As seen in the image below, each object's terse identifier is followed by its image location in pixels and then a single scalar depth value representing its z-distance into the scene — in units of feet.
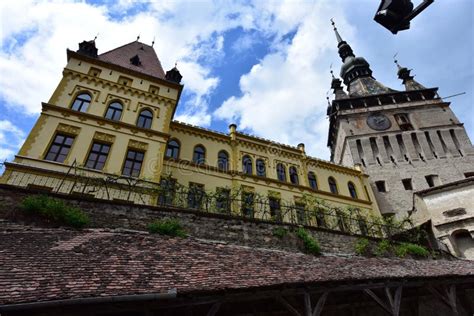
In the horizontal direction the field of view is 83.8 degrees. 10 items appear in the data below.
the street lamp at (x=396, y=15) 10.05
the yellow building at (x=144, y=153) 45.32
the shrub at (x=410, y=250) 48.63
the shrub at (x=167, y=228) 35.29
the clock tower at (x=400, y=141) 91.04
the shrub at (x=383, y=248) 47.60
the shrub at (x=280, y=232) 42.42
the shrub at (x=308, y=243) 41.86
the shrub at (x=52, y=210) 30.71
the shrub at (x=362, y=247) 46.68
